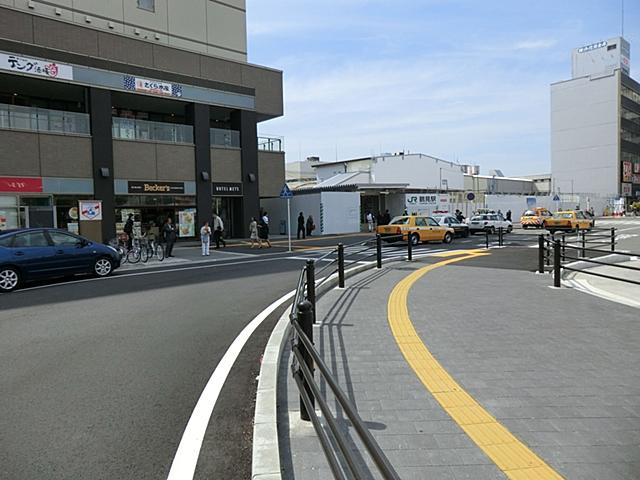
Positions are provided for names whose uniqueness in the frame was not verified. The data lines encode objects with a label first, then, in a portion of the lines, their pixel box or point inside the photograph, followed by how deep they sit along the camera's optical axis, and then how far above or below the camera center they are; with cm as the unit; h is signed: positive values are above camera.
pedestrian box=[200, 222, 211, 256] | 2203 -101
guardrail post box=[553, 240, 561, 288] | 1075 -120
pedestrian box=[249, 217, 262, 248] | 2506 -101
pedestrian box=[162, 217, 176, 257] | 2159 -91
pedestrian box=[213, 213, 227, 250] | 2597 -80
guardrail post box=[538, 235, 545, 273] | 1307 -121
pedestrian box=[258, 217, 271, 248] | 2631 -96
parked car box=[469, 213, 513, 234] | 3531 -92
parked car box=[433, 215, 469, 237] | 2944 -80
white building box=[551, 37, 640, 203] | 8394 +1391
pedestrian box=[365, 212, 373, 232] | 4177 -65
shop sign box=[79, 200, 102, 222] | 2253 +35
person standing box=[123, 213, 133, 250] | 2294 -49
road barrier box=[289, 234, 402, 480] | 207 -105
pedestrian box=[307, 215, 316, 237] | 3616 -83
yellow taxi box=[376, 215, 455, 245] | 2586 -92
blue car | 1288 -102
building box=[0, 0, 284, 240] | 2362 +600
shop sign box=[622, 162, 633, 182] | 8481 +596
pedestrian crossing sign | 2414 +99
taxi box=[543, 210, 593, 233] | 3606 -99
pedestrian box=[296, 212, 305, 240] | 3416 -77
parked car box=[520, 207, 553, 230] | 4291 -87
